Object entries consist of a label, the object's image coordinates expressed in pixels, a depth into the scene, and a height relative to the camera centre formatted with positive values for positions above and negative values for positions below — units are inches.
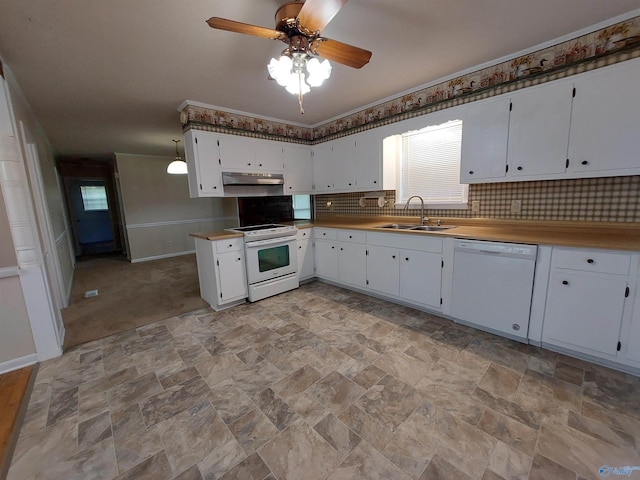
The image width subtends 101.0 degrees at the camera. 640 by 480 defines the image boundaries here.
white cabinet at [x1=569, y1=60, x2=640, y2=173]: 73.4 +20.0
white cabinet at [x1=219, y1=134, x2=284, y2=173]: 133.9 +25.8
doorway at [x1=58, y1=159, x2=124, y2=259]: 261.0 +3.1
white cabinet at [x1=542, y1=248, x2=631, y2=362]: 70.9 -31.3
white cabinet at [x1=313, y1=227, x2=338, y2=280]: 147.1 -30.1
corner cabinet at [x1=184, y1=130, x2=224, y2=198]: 124.8 +19.9
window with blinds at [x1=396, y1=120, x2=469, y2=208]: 118.4 +14.1
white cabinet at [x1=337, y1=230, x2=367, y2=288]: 132.5 -30.4
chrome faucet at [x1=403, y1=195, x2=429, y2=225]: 125.2 -8.0
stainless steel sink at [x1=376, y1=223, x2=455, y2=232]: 117.8 -14.4
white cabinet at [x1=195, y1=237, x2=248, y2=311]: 121.1 -31.5
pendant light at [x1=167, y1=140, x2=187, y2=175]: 184.1 +26.4
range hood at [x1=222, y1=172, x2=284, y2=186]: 134.9 +13.0
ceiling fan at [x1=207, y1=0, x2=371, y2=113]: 54.4 +37.6
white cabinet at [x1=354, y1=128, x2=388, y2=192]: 133.0 +18.7
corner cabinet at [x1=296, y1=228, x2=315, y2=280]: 151.2 -31.1
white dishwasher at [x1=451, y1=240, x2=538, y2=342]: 85.1 -31.4
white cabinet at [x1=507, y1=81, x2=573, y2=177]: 83.4 +20.6
